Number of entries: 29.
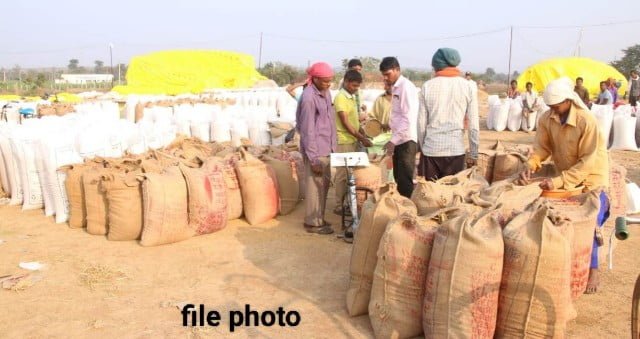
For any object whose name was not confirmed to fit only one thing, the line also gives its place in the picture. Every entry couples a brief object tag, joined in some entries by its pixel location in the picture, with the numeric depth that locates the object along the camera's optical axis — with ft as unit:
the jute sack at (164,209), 14.30
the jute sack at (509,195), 10.78
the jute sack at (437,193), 11.32
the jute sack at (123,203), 14.70
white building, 137.11
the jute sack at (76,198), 16.08
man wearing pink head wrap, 15.03
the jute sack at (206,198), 14.92
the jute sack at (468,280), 8.43
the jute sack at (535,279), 8.32
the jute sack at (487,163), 15.53
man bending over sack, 10.82
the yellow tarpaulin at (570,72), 71.87
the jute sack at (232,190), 16.33
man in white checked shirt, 13.03
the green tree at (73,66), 217.56
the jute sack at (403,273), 9.17
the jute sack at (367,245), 10.29
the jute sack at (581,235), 9.37
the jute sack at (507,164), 14.97
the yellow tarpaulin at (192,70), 75.61
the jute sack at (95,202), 15.38
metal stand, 14.08
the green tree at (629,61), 109.81
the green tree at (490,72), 227.53
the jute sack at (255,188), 16.33
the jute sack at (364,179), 15.88
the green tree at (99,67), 234.38
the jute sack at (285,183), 17.40
